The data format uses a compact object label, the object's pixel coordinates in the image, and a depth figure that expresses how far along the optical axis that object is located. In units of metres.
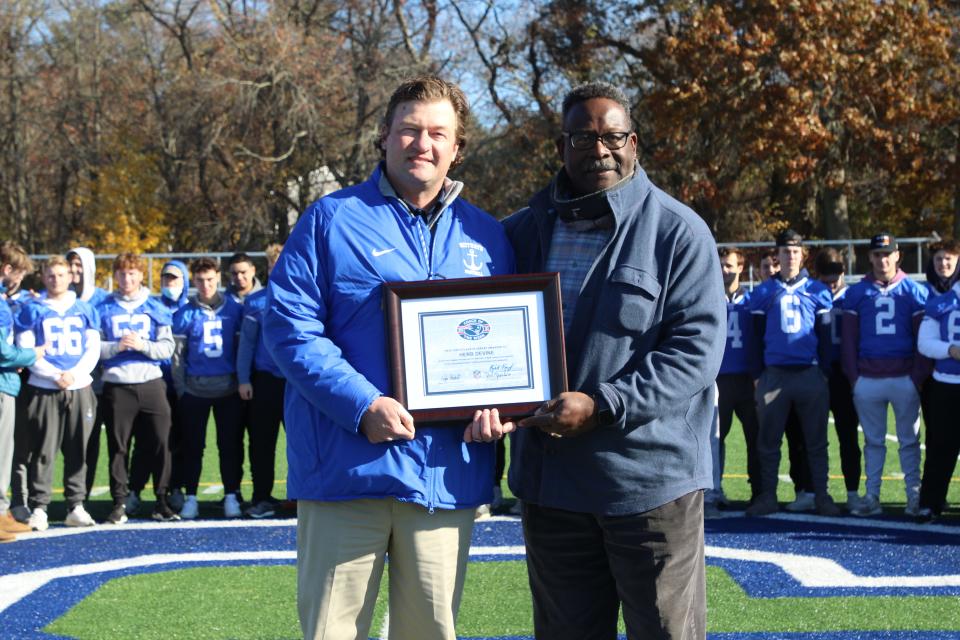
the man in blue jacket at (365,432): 3.07
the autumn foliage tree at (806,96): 22.67
